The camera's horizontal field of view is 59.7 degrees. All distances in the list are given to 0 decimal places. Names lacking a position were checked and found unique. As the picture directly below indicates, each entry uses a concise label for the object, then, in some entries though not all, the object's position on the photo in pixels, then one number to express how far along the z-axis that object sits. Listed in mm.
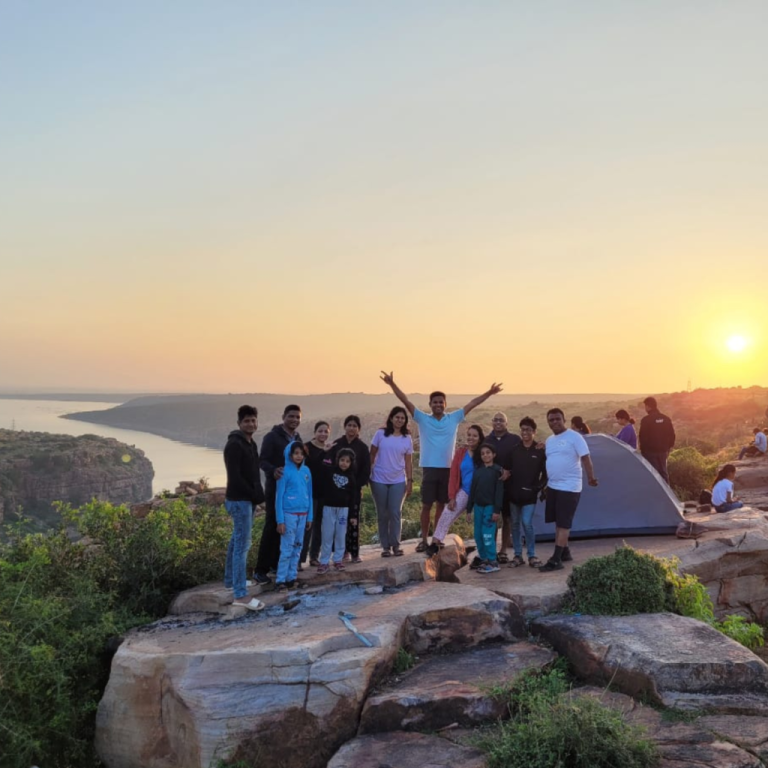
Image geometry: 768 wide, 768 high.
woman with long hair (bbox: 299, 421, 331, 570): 8477
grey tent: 11250
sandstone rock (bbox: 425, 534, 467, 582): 9089
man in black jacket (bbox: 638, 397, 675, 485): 12578
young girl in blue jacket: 7930
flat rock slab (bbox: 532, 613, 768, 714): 5898
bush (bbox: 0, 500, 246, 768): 6535
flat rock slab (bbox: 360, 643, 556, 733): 5875
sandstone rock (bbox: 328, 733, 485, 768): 5250
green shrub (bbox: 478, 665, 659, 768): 4832
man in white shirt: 8641
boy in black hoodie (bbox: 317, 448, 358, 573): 8453
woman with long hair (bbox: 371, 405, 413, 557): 8859
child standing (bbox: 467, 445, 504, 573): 8805
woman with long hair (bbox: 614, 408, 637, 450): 13039
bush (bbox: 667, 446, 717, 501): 17828
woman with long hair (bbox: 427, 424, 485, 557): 9031
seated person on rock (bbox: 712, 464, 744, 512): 13320
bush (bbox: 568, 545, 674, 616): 7414
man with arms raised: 9117
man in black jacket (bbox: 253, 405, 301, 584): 8203
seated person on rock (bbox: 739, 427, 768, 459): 21125
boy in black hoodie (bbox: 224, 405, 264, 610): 7516
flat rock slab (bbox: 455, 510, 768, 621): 10281
